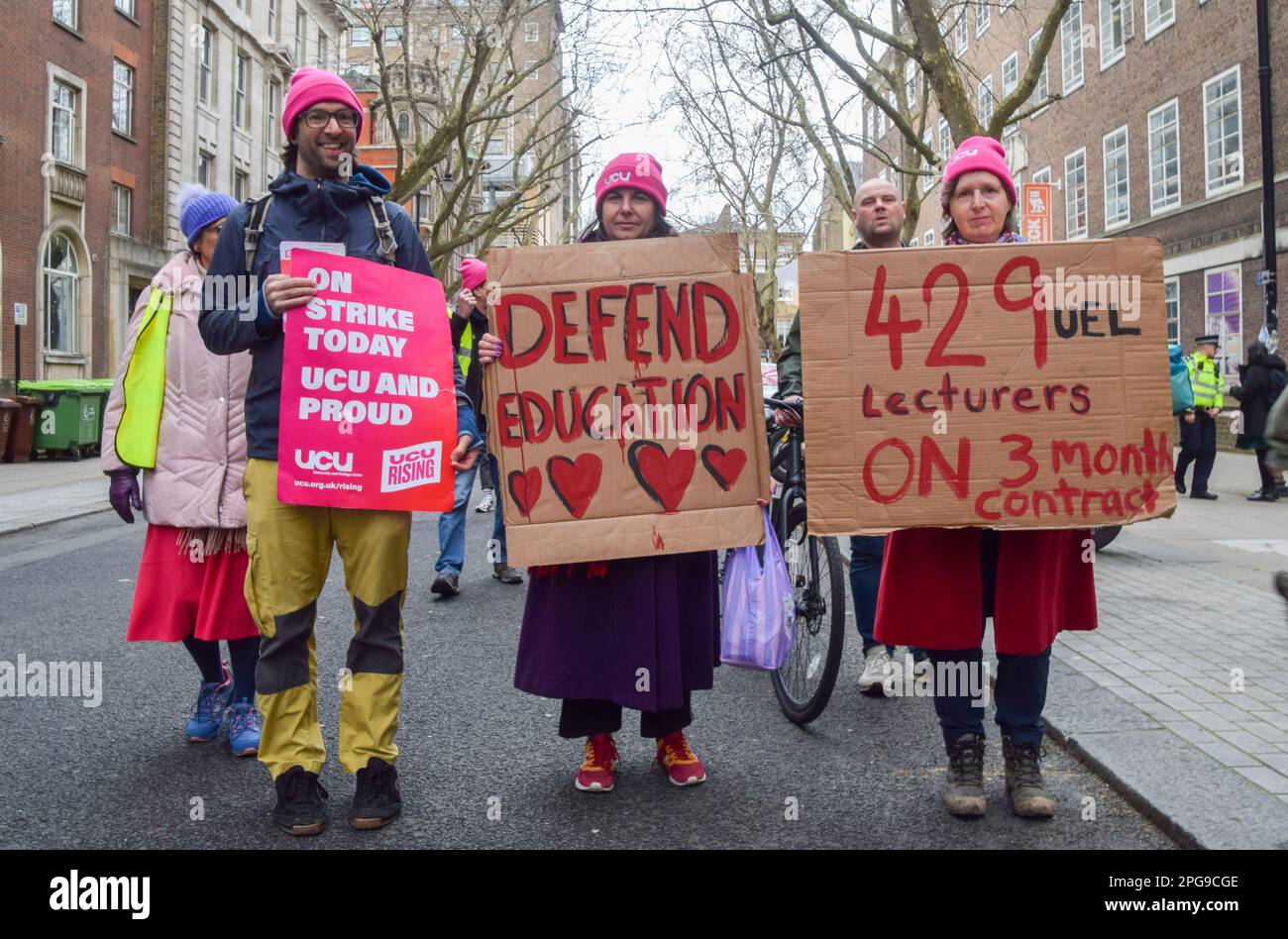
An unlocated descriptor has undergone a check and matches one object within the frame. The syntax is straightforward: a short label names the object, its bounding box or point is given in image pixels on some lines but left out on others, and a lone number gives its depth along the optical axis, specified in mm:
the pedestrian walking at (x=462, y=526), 6223
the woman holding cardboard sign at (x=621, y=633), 3525
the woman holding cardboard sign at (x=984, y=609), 3309
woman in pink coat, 3965
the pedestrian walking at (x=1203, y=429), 13383
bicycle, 4297
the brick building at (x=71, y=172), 23469
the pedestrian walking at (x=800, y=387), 4711
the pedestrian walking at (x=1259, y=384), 13562
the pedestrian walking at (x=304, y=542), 3326
